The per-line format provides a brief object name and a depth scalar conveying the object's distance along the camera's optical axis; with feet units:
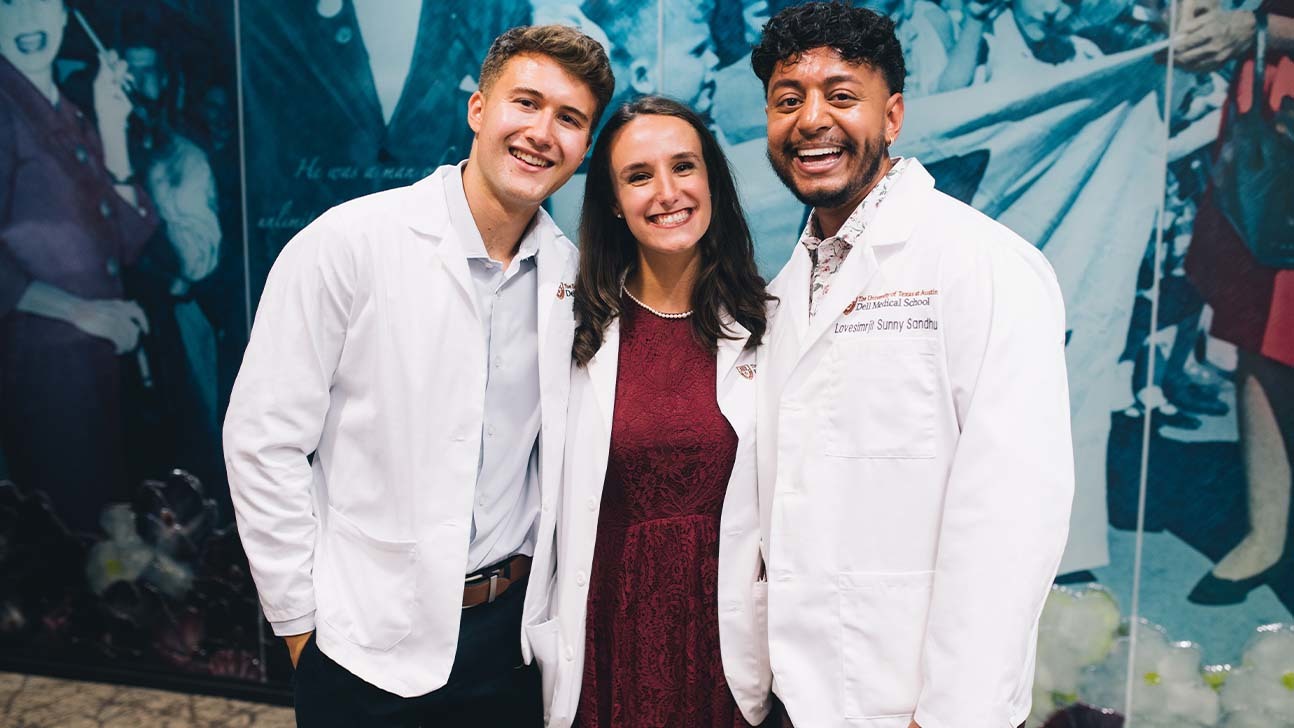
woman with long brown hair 5.75
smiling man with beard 4.58
